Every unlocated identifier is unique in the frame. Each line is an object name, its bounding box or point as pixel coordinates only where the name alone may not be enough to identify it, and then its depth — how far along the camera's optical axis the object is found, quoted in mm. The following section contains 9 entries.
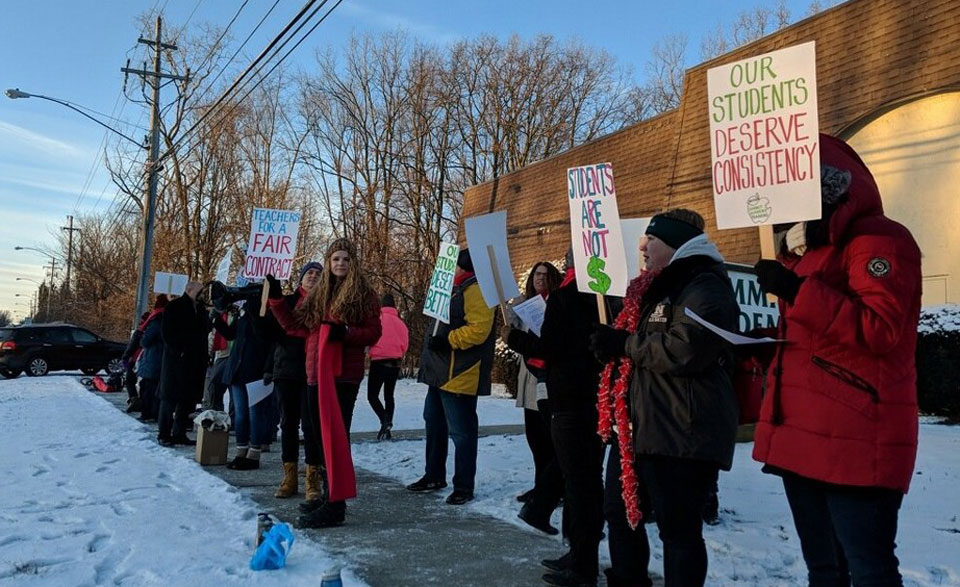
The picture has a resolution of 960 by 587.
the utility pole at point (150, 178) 21203
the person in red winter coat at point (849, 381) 2379
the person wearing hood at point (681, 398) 2814
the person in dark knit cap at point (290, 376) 5805
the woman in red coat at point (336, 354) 4938
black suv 22797
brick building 10523
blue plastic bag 3869
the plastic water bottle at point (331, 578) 3125
